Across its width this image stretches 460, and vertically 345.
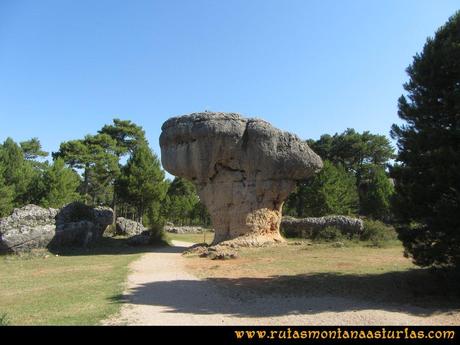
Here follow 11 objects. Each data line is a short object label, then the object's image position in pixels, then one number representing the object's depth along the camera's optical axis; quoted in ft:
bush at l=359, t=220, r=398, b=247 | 89.88
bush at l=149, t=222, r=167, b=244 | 105.18
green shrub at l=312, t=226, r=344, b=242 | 91.76
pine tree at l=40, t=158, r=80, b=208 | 135.74
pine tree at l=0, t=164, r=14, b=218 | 124.81
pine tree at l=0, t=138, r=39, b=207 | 138.57
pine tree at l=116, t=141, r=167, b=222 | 138.21
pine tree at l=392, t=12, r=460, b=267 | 32.58
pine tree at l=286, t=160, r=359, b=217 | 144.77
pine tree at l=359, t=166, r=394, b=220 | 155.22
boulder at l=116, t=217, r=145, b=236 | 120.47
